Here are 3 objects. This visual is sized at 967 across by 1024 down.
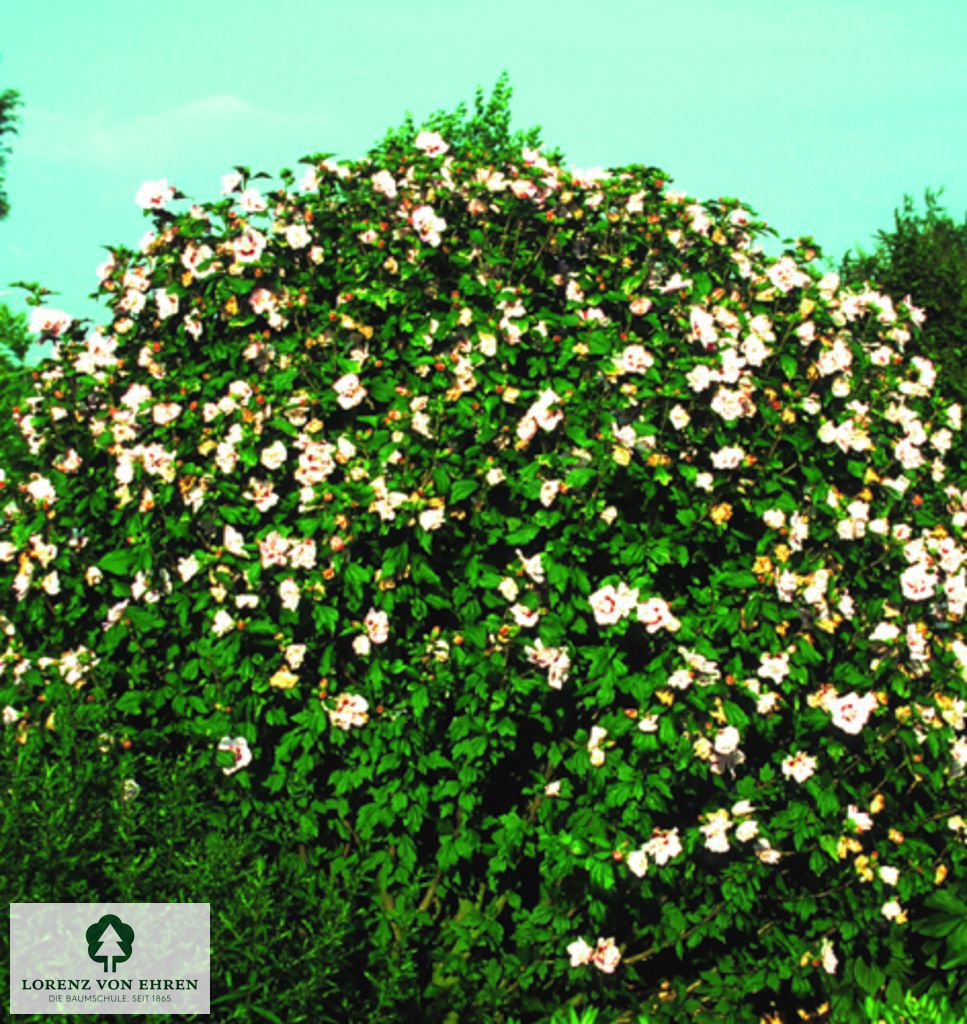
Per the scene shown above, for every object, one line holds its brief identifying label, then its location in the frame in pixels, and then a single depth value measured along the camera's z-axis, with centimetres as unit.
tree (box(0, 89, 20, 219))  2969
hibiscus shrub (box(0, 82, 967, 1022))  481
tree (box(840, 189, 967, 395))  874
